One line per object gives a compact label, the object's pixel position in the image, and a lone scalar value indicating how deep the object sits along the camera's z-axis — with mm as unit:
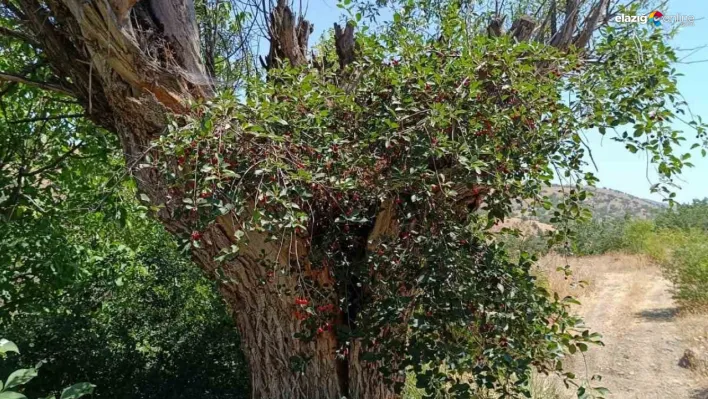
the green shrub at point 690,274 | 10281
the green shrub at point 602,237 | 20094
